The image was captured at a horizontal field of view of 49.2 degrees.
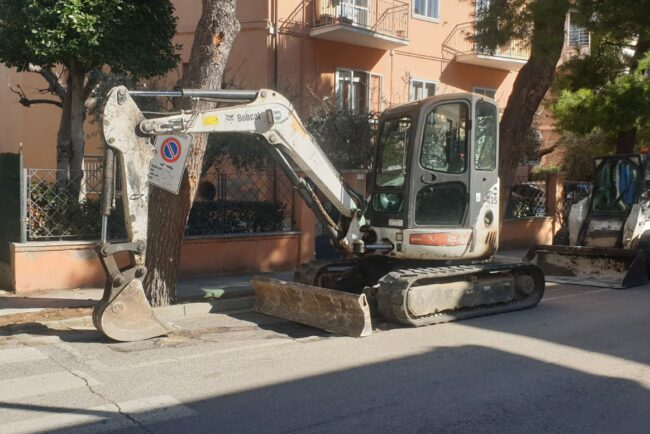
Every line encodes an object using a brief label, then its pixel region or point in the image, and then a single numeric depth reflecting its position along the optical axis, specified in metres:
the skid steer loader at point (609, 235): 12.13
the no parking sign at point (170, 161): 7.57
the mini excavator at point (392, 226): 7.68
